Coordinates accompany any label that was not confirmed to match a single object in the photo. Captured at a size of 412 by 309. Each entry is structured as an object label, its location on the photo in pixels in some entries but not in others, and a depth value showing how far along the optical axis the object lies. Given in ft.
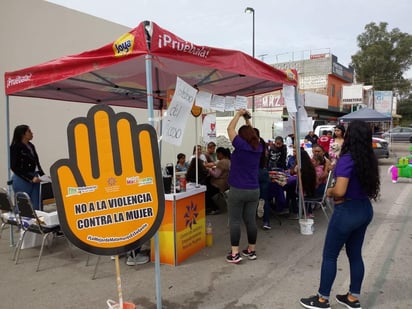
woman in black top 15.94
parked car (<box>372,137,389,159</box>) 48.08
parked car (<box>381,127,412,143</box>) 88.69
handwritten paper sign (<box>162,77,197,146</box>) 10.02
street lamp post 62.86
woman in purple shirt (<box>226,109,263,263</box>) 12.28
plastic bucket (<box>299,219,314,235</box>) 16.93
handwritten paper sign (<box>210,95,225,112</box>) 14.23
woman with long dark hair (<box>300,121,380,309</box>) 8.59
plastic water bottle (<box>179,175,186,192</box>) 14.17
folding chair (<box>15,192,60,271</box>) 13.19
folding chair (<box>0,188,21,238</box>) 14.43
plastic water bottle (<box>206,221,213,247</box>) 15.37
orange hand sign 7.62
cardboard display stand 13.03
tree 140.87
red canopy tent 9.75
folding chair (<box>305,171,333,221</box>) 17.92
